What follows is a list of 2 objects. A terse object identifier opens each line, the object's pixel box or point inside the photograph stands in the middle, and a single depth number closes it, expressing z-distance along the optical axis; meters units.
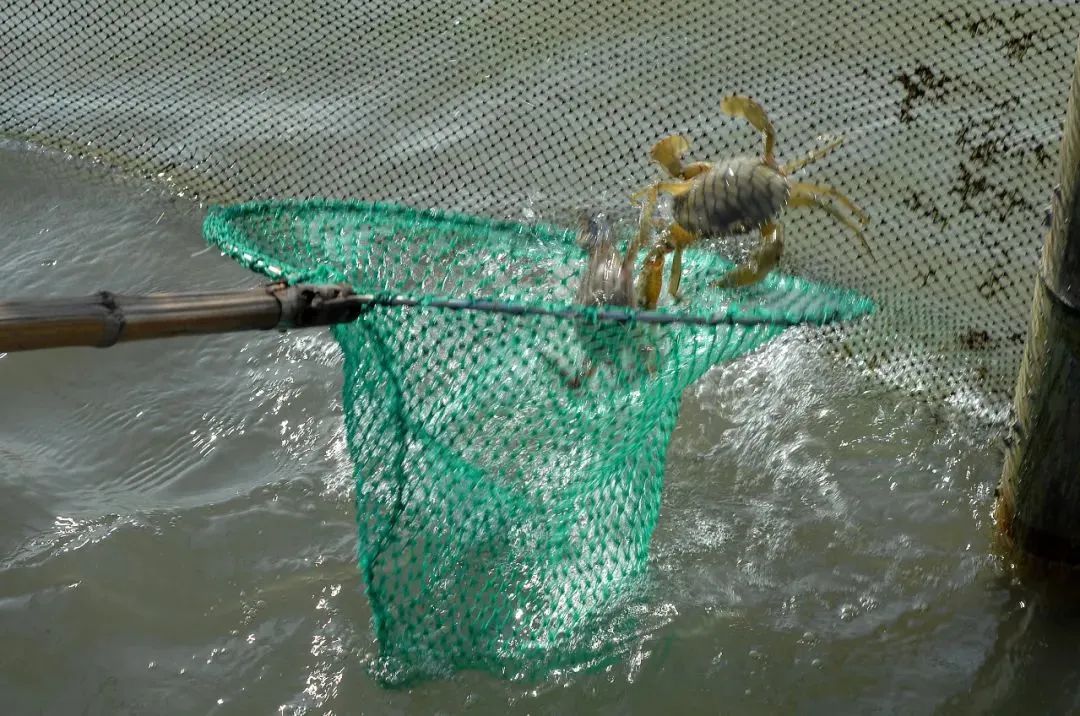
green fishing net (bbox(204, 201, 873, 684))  2.77
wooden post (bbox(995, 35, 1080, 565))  2.82
